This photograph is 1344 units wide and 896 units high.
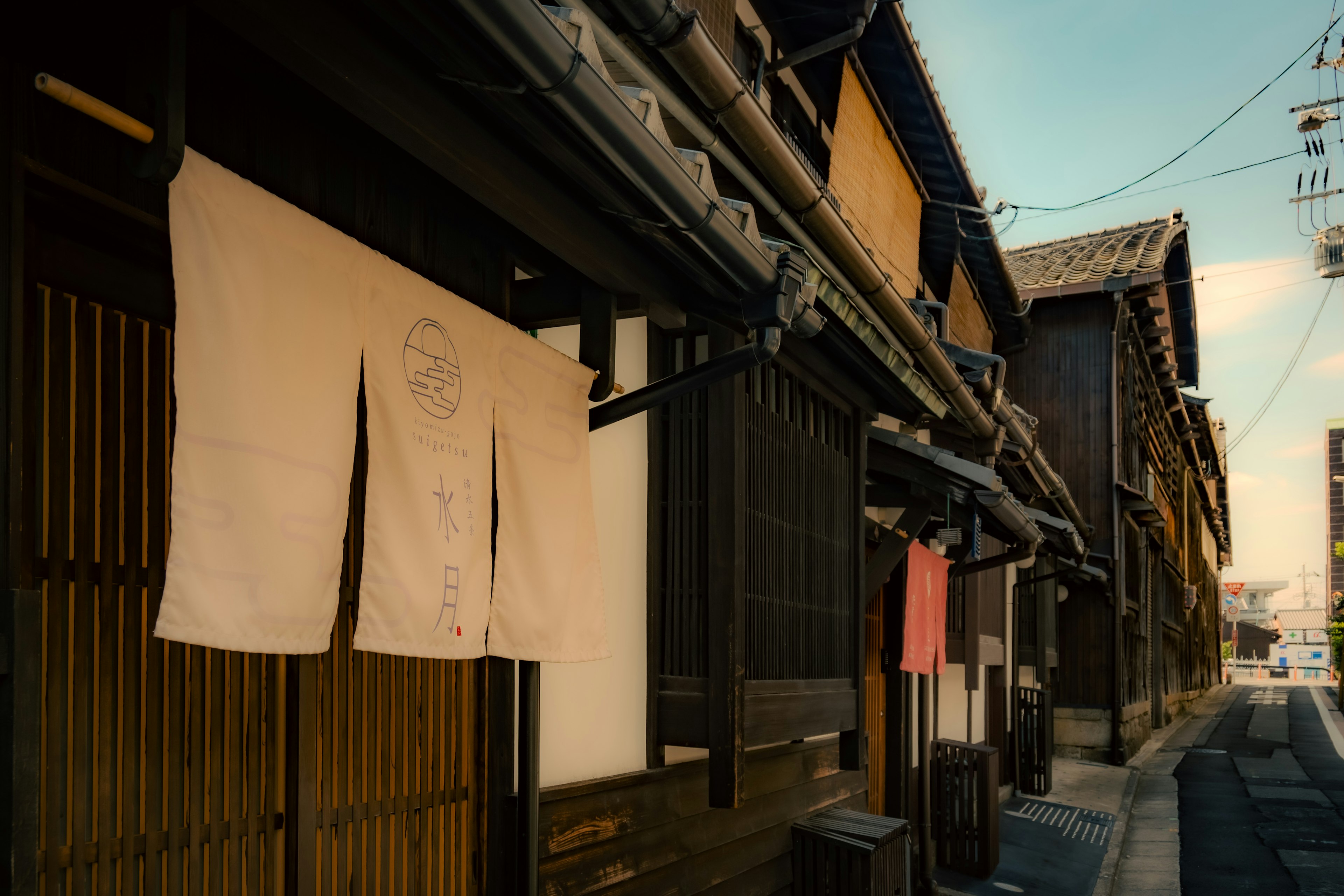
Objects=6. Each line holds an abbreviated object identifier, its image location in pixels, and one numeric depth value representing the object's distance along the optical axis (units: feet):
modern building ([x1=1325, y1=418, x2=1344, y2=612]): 324.39
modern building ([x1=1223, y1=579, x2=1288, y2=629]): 424.05
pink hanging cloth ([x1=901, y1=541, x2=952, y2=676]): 30.91
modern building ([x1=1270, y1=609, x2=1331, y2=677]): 307.78
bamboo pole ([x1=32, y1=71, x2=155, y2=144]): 7.54
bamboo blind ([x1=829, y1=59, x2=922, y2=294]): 27.96
